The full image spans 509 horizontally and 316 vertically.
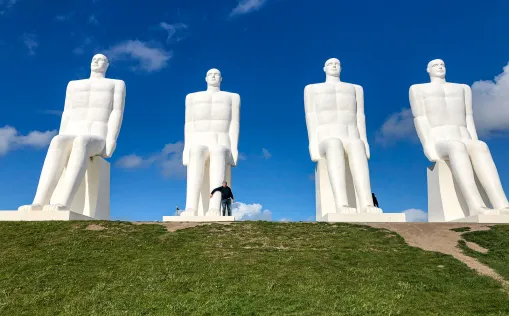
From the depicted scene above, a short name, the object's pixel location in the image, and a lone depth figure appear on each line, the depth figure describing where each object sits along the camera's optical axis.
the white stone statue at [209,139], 17.50
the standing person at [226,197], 16.83
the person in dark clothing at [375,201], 17.39
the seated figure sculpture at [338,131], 16.91
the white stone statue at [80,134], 16.16
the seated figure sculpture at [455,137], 16.70
